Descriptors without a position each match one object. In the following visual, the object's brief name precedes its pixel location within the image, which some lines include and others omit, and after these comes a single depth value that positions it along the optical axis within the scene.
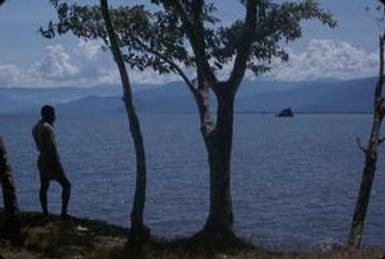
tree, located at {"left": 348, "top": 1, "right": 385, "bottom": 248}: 19.11
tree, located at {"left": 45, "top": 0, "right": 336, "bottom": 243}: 17.70
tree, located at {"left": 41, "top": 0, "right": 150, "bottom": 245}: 15.72
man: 17.66
